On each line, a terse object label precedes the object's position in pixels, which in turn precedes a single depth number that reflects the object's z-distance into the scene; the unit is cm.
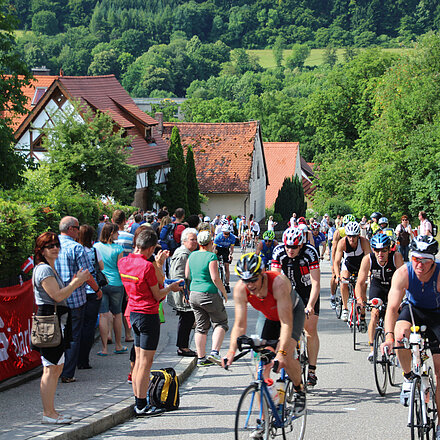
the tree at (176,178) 4369
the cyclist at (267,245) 1587
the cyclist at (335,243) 1417
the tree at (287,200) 5841
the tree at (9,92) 2211
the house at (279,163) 7306
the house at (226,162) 5241
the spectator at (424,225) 2548
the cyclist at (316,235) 2613
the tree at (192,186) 4603
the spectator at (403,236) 2676
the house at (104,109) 3881
